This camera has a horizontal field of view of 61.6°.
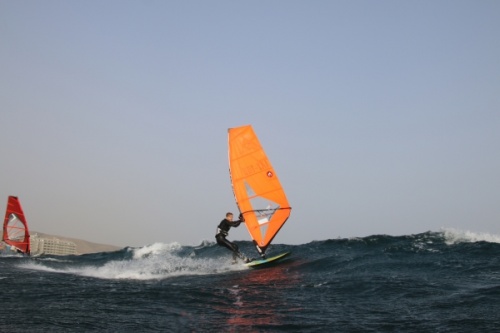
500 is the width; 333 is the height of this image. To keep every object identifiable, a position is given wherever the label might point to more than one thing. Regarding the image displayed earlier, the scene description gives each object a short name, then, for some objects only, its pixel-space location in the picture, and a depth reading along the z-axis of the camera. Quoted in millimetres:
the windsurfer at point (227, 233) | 17703
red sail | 31859
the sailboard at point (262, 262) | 17016
